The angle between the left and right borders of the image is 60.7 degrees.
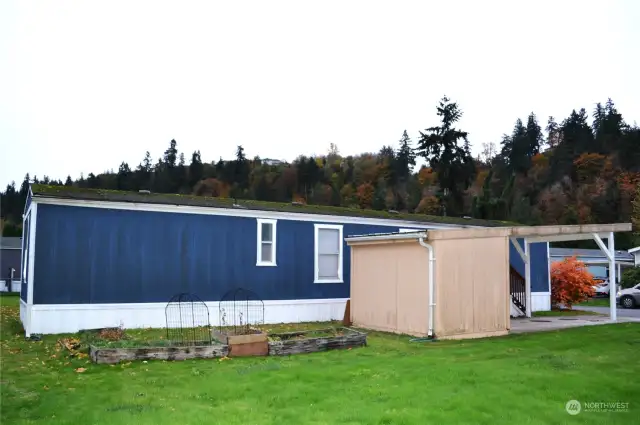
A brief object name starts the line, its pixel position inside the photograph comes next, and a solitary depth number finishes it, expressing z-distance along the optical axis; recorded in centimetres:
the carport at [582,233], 1372
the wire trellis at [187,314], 1403
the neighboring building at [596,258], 3694
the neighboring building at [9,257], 3791
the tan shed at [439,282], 1240
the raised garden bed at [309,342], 1023
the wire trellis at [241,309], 1495
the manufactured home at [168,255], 1272
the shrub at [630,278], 3011
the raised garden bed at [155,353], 906
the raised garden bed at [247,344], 1002
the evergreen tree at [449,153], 5103
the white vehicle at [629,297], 2420
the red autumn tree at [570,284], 2120
